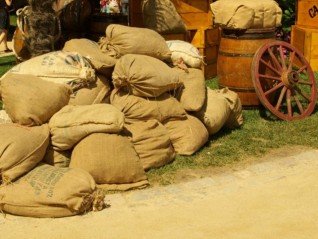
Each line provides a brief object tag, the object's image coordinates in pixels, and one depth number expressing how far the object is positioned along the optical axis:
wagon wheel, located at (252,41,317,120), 6.39
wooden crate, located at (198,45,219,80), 8.33
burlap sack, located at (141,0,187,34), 7.95
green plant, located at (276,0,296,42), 11.05
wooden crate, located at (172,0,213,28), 8.94
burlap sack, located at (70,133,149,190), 4.63
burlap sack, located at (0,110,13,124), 5.03
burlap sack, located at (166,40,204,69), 6.06
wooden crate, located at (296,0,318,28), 9.34
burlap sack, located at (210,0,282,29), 6.60
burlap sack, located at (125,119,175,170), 5.07
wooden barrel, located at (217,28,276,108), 6.71
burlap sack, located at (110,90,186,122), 5.24
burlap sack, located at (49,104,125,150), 4.70
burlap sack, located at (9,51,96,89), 5.22
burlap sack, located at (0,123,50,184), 4.30
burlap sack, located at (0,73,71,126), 4.77
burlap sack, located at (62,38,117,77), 5.42
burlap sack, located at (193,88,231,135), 5.70
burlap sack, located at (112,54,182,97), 5.21
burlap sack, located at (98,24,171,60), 5.56
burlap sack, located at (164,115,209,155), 5.41
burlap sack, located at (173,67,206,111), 5.59
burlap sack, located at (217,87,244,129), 6.17
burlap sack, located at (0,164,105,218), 4.20
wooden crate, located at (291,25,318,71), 8.99
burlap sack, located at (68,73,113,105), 5.26
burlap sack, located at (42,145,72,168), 4.79
